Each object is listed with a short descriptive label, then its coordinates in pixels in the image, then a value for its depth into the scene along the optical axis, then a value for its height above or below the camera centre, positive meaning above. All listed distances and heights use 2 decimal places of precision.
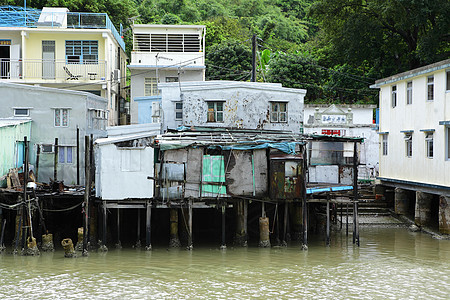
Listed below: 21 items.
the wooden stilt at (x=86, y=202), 23.45 -1.53
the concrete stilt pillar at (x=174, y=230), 25.19 -2.79
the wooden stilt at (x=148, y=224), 24.25 -2.43
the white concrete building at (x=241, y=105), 31.05 +2.89
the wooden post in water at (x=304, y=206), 24.38 -1.74
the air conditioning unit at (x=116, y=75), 39.25 +5.57
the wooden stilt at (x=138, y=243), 25.48 -3.33
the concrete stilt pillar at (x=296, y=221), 27.12 -2.58
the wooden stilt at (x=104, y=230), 24.06 -2.66
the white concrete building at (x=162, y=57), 40.34 +6.92
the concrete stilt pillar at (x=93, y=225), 25.46 -2.61
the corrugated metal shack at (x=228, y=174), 24.72 -0.47
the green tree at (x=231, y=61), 49.62 +8.17
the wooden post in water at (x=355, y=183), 25.05 -0.83
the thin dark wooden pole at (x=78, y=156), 29.65 +0.28
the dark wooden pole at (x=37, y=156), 29.52 +0.28
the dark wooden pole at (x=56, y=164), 29.67 -0.11
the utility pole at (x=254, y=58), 34.47 +5.82
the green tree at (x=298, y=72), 47.16 +6.93
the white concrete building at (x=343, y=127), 39.47 +2.28
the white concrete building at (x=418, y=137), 26.94 +1.27
